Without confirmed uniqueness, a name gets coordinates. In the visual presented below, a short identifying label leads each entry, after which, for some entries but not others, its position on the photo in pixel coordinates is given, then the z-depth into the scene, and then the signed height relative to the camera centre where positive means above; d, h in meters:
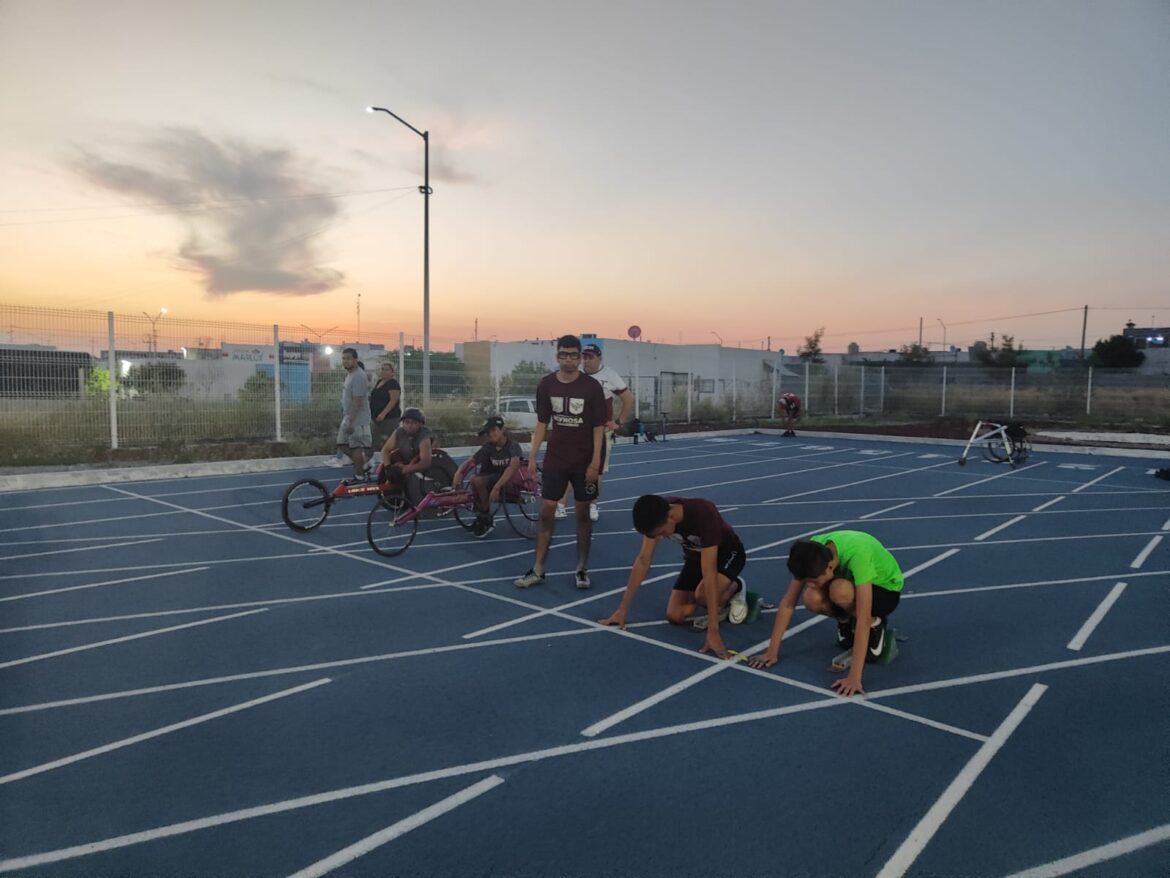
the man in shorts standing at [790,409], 23.22 -0.55
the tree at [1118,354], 51.03 +2.65
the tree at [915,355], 53.97 +2.67
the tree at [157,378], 13.98 +0.15
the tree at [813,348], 56.69 +3.17
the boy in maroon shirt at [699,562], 4.79 -1.16
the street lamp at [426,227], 19.33 +4.11
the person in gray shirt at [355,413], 10.45 -0.35
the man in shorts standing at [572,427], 6.20 -0.31
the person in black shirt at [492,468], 8.05 -0.83
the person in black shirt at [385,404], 10.45 -0.22
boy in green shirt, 4.23 -1.13
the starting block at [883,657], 4.67 -1.64
